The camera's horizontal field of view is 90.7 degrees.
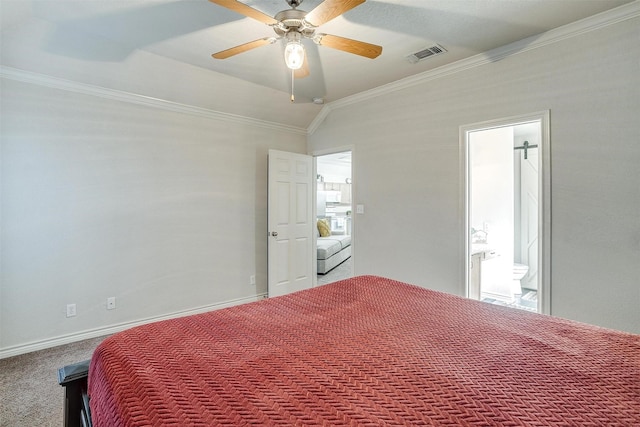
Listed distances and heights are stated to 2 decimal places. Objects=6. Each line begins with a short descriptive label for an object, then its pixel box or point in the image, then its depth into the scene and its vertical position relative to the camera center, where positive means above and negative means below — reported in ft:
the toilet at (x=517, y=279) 13.50 -3.11
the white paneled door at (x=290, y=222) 13.46 -0.61
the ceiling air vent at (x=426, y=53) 9.12 +4.63
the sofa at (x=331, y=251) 18.16 -2.67
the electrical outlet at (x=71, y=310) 9.45 -2.99
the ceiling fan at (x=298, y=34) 5.61 +3.44
